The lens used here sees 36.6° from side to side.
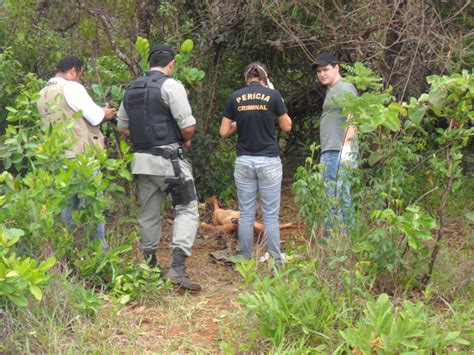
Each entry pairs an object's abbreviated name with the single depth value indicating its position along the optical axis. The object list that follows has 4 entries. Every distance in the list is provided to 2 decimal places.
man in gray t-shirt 5.98
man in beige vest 5.65
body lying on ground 7.05
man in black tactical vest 5.50
